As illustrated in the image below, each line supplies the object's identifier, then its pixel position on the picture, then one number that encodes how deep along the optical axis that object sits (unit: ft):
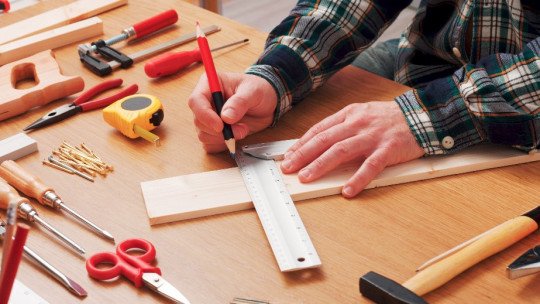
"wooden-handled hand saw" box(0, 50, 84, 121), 4.14
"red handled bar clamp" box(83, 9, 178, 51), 4.89
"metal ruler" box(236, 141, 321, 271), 3.04
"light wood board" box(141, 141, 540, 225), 3.36
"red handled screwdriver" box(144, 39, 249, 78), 4.45
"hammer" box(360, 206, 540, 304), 2.79
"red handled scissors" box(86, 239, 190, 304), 2.88
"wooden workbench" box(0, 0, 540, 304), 2.92
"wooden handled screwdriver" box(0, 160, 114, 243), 3.31
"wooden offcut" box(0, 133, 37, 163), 3.73
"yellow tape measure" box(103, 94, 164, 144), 3.88
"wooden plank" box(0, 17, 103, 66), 4.65
